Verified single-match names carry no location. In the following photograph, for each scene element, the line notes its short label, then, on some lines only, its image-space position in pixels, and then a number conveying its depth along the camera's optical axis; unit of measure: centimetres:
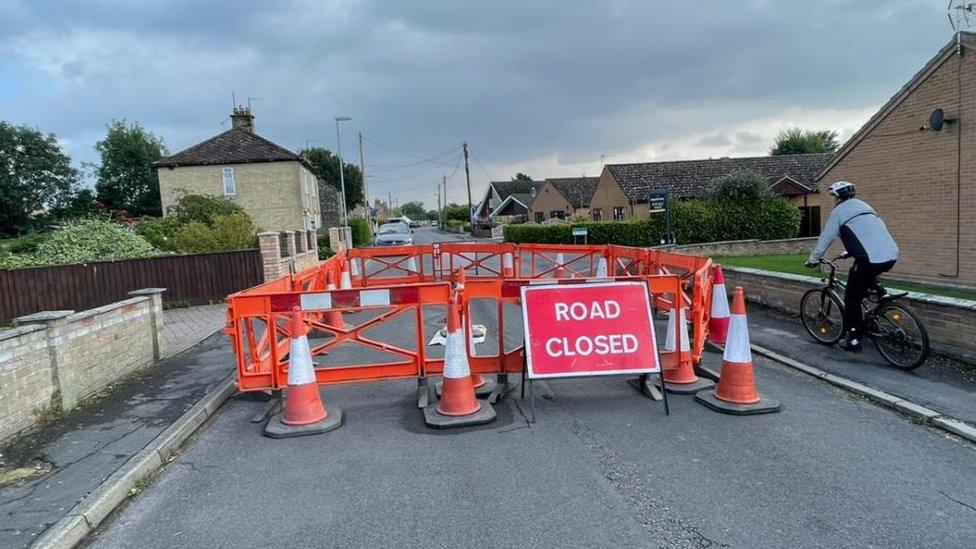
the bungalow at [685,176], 3622
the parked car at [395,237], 3316
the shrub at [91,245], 1452
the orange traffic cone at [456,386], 513
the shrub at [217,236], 1630
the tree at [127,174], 5519
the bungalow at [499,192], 7956
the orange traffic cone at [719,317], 711
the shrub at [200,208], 2141
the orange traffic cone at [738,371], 523
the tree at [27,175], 4650
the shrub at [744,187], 2662
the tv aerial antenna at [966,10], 1113
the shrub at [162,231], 1756
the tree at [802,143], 5847
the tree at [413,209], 18085
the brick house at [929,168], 1081
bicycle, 605
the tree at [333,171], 7406
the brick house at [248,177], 3156
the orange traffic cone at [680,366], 578
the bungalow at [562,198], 5531
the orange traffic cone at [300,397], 512
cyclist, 645
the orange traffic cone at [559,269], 1172
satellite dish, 1115
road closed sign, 521
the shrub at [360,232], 4509
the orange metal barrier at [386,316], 553
